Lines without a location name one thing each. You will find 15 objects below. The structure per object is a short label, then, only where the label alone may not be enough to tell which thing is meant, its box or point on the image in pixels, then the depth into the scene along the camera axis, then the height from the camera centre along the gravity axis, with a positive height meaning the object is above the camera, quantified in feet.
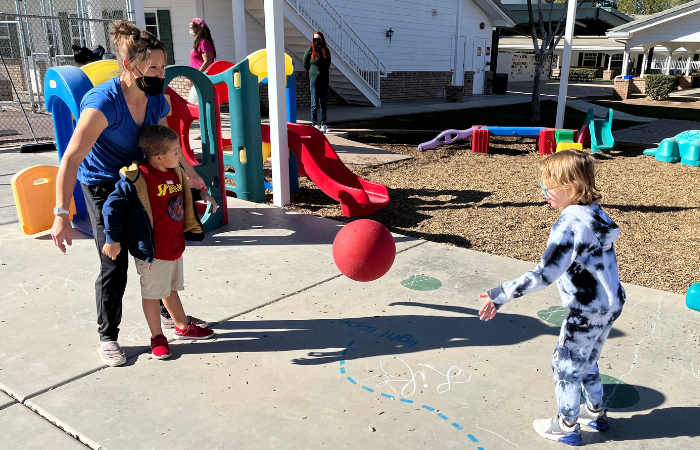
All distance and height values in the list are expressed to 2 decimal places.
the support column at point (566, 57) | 37.09 +1.24
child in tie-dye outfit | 7.66 -2.78
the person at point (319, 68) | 38.68 +0.68
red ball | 11.35 -3.46
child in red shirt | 9.60 -2.43
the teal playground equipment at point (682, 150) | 30.07 -4.06
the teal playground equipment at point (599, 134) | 33.45 -3.51
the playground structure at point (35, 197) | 17.63 -3.63
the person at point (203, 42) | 31.55 +2.06
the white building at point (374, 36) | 50.49 +4.55
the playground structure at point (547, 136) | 33.14 -3.58
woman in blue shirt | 9.40 -1.06
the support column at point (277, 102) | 19.98 -0.85
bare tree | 47.42 +1.85
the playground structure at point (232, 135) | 16.38 -1.98
